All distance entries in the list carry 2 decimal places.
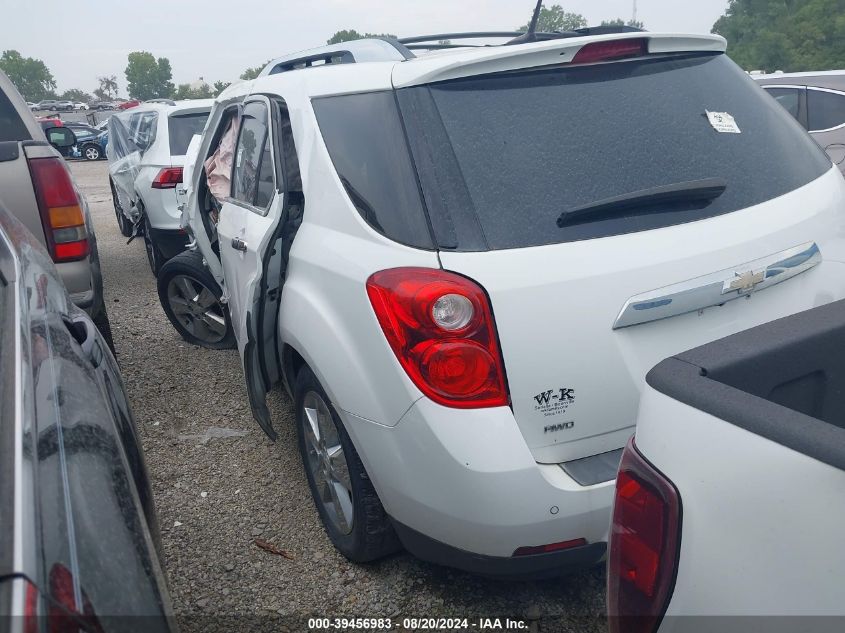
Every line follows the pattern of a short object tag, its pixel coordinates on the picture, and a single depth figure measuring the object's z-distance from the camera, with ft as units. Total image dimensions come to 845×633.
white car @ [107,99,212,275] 21.48
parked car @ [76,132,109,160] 92.58
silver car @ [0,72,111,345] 12.09
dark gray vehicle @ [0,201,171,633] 3.05
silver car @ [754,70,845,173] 23.47
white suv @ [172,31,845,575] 6.18
